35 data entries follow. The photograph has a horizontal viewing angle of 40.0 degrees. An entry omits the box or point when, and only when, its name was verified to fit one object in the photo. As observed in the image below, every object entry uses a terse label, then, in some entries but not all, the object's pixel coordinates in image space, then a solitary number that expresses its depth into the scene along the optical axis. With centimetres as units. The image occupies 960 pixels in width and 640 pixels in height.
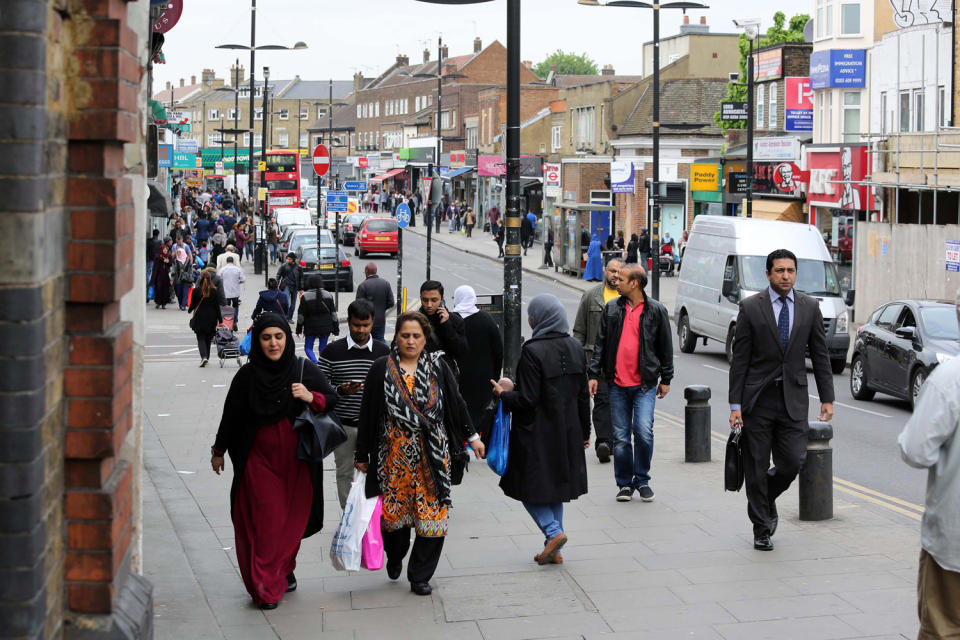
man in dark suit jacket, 840
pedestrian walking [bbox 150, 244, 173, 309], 3212
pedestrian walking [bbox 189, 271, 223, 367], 2126
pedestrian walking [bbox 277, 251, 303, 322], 2697
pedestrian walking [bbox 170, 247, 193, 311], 3281
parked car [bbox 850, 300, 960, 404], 1703
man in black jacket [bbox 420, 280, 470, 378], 1059
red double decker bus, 6962
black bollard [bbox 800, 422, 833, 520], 950
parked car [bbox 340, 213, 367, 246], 6184
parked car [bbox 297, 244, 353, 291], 3912
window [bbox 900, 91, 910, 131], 3478
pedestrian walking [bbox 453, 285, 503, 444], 1090
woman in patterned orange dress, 736
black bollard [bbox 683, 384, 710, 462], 1223
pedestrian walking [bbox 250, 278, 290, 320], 1950
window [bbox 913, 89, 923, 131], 3388
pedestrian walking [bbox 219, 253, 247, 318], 2673
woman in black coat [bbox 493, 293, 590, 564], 805
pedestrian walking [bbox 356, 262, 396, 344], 1758
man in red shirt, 1002
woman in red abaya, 715
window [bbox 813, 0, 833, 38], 3916
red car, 5544
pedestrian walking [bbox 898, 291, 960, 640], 491
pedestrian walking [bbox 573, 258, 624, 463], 1207
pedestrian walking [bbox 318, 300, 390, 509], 857
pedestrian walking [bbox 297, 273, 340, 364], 1947
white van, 2347
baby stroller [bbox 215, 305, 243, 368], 2208
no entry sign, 3188
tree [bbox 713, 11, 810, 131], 5944
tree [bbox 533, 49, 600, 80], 17062
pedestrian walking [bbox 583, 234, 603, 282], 4262
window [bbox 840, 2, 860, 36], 3859
